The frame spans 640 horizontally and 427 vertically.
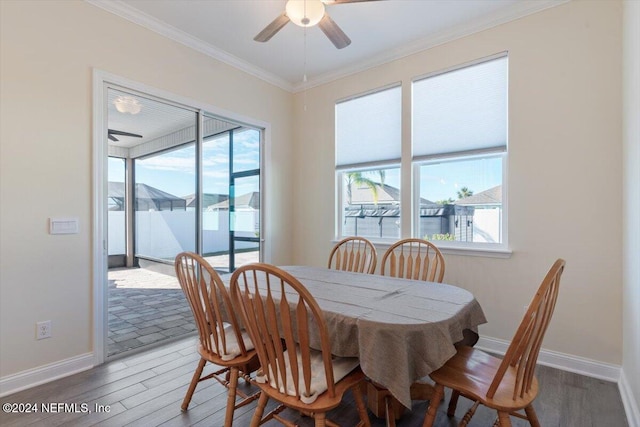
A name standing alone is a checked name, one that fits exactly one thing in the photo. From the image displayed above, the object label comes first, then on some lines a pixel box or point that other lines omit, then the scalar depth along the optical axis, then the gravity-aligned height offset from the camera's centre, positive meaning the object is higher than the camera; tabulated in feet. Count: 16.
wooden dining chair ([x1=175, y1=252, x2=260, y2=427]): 5.30 -2.25
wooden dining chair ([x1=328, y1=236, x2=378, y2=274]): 8.93 -1.46
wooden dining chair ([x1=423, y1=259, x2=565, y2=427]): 4.08 -2.46
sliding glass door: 11.11 +0.67
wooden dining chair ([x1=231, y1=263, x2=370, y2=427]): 4.11 -2.21
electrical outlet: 7.29 -2.75
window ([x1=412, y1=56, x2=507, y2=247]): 9.04 +1.87
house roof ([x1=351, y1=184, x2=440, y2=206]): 11.00 +0.67
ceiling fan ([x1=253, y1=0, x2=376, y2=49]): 6.21 +4.10
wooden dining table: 4.31 -1.70
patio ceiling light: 8.84 +3.11
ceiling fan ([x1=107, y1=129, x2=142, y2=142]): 8.69 +2.25
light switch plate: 7.49 -0.33
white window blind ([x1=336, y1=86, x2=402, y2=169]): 11.03 +3.16
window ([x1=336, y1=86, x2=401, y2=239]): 11.07 +1.85
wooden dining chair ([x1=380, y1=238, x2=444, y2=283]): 7.90 -1.33
